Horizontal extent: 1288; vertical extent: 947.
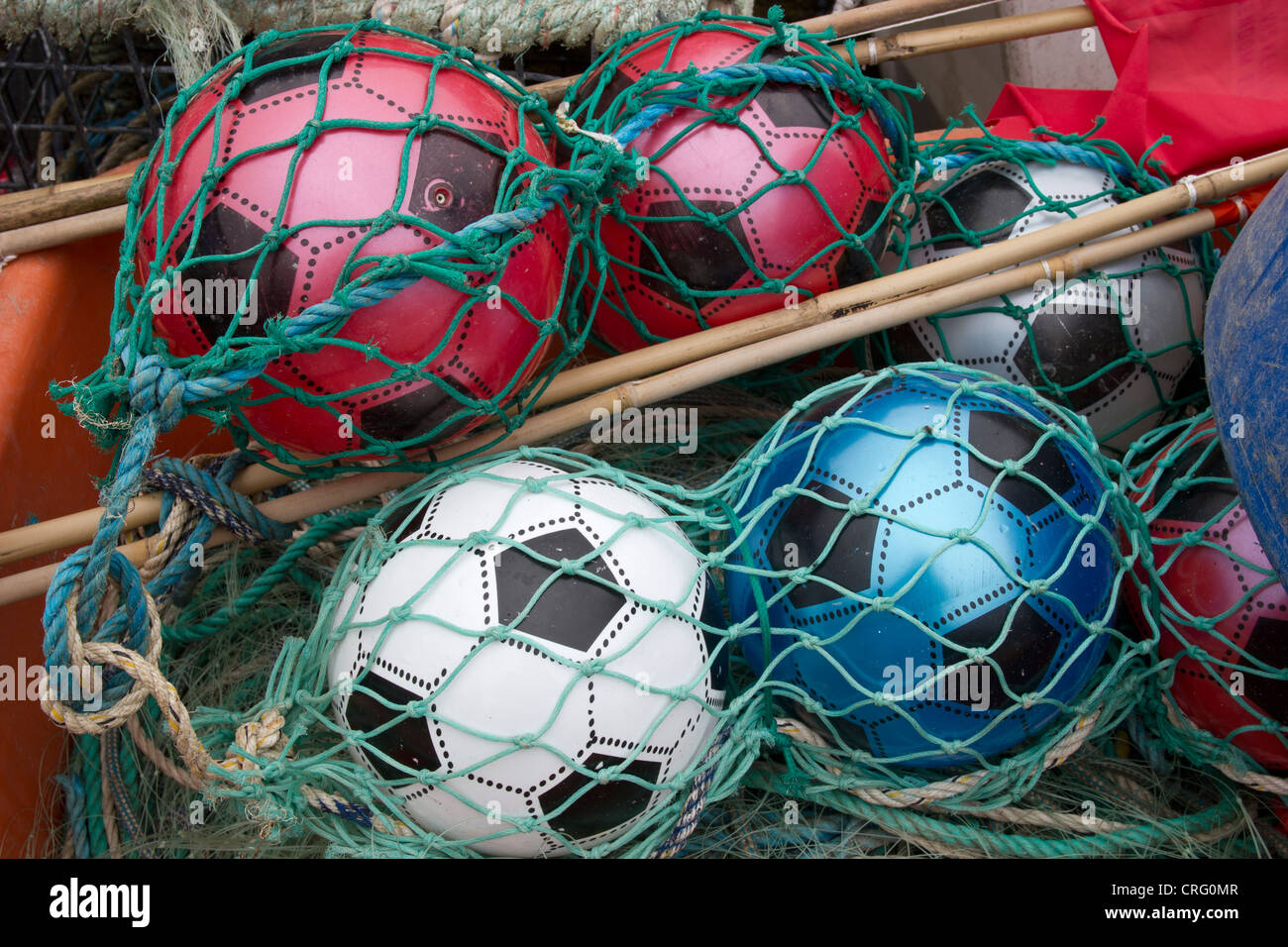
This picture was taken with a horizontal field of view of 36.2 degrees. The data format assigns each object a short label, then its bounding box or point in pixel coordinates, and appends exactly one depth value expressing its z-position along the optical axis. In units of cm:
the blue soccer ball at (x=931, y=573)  91
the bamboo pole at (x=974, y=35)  120
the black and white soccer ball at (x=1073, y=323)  107
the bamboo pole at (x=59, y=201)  114
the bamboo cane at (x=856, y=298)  104
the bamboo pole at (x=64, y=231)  111
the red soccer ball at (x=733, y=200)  101
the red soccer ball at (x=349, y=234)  89
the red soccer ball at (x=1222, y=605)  95
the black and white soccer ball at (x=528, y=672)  89
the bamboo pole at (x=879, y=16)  120
